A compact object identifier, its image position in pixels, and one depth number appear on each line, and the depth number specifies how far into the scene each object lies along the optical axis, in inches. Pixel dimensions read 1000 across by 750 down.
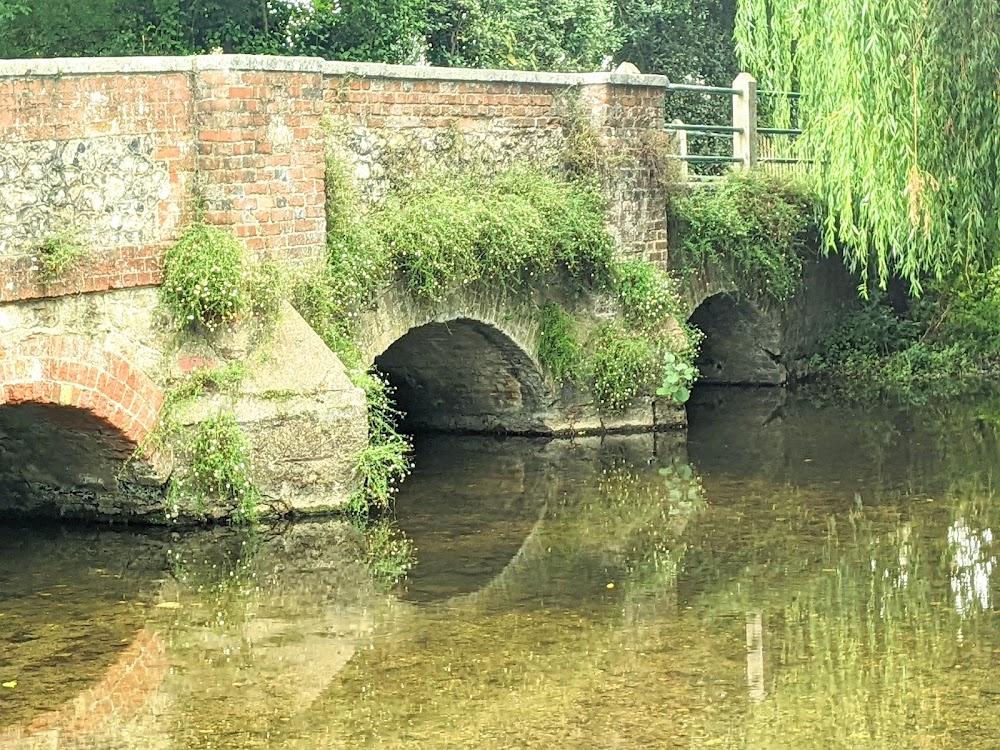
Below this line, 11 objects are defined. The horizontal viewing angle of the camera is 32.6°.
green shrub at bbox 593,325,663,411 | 576.1
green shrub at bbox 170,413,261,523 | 426.3
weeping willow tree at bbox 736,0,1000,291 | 463.5
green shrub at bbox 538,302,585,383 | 567.8
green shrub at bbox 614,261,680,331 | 585.6
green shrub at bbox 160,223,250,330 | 426.9
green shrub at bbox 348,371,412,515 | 449.4
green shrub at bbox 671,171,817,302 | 634.2
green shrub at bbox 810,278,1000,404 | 728.3
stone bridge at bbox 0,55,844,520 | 402.3
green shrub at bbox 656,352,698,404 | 585.0
